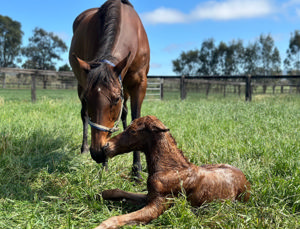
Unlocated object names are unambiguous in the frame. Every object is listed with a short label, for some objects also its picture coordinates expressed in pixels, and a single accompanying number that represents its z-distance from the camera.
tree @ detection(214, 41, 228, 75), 53.12
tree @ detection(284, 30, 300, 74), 45.59
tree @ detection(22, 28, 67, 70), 62.12
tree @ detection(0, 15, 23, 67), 55.91
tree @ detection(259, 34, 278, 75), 46.31
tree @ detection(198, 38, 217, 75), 54.81
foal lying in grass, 2.01
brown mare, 2.18
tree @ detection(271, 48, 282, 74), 47.62
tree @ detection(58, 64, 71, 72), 65.12
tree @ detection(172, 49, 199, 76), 54.81
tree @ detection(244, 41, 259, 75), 48.37
